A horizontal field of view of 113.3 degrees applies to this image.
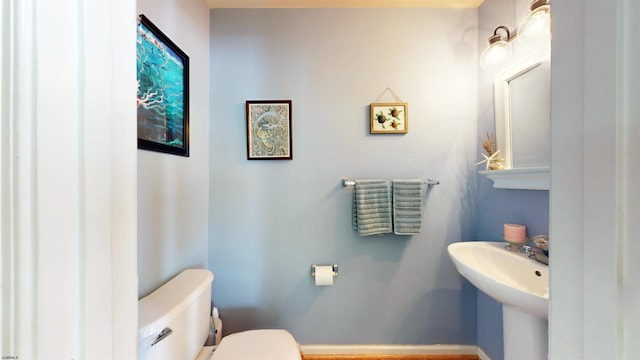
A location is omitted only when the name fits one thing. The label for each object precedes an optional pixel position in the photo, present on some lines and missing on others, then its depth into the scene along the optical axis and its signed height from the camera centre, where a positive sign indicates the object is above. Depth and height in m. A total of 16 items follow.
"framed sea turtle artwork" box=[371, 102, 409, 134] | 1.48 +0.42
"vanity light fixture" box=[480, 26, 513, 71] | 1.22 +0.76
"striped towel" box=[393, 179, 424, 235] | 1.42 -0.19
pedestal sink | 0.80 -0.47
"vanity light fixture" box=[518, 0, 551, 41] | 0.98 +0.75
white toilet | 0.77 -0.63
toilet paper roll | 1.43 -0.67
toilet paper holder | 1.48 -0.64
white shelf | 0.95 +0.00
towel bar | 1.46 -0.02
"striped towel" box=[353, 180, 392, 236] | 1.42 -0.19
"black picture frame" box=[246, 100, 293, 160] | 1.49 +0.37
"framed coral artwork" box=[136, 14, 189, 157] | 0.92 +0.43
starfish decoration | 1.27 +0.12
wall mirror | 1.04 +0.31
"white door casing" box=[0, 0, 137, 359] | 0.27 +0.00
